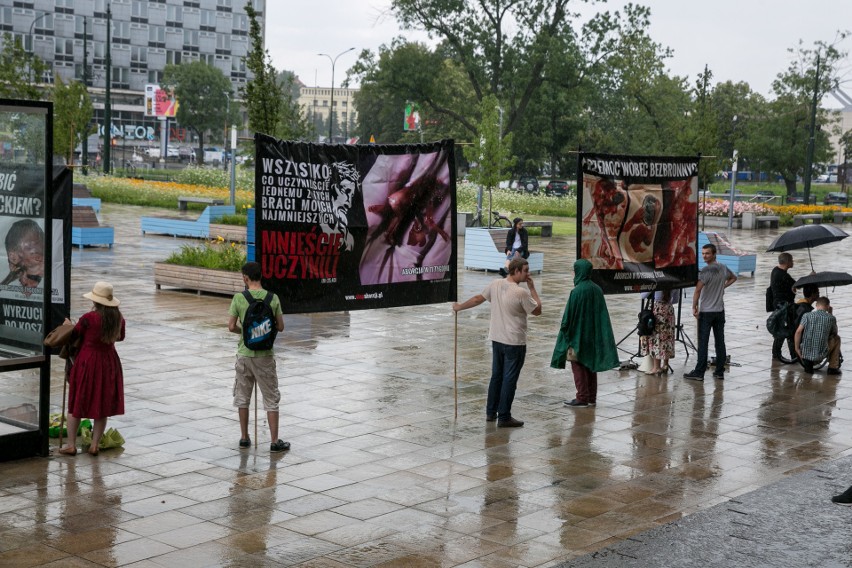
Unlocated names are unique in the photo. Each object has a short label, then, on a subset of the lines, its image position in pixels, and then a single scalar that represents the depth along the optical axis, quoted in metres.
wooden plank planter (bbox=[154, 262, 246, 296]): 18.97
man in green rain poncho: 11.45
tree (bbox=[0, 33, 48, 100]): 33.62
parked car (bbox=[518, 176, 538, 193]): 66.68
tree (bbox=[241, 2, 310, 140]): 22.66
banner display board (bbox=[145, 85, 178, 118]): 86.56
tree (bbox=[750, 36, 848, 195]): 61.62
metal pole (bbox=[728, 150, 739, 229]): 41.79
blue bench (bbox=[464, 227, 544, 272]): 24.33
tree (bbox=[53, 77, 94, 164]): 38.81
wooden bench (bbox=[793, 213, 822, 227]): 46.81
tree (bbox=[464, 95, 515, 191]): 31.66
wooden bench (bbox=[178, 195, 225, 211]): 38.25
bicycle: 33.14
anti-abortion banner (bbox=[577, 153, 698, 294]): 12.41
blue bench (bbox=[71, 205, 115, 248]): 26.36
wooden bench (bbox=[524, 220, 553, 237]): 35.56
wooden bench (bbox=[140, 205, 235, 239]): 30.48
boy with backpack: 9.25
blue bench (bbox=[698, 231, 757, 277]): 25.47
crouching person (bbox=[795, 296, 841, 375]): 14.02
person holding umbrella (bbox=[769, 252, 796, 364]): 14.91
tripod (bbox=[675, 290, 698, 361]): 14.64
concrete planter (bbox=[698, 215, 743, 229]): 44.16
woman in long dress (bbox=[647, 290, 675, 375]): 13.55
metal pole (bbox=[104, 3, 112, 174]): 50.63
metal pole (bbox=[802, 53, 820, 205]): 54.57
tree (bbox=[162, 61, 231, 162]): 96.62
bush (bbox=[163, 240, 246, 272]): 19.52
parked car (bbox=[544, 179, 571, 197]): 62.03
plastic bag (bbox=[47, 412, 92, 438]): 9.60
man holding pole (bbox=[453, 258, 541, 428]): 10.41
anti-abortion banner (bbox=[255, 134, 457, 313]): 9.70
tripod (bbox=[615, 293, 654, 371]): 13.73
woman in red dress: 9.04
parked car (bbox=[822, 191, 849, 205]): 67.51
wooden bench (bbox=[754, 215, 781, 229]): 44.12
